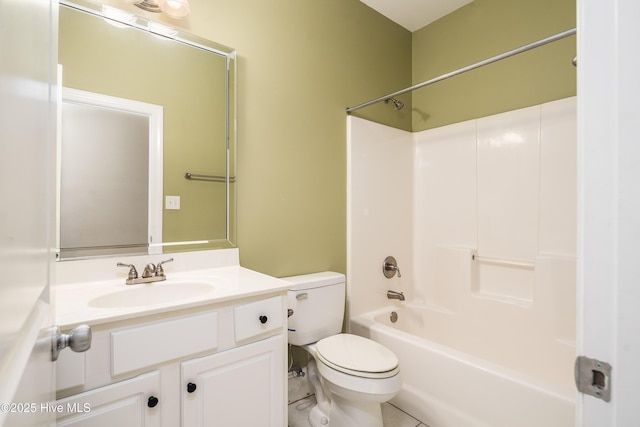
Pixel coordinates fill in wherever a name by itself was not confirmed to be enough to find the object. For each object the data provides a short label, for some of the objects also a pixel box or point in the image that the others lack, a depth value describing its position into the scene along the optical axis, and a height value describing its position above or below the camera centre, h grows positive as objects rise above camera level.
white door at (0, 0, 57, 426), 0.31 +0.00
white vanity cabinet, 0.86 -0.51
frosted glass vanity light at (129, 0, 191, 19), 1.37 +0.94
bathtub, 1.28 -0.83
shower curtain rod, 1.33 +0.77
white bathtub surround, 1.59 -0.28
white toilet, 1.33 -0.69
